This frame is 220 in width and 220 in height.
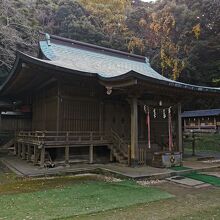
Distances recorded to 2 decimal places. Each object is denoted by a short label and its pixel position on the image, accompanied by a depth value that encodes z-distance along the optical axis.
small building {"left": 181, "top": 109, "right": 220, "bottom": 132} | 27.89
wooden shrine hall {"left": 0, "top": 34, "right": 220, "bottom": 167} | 9.13
